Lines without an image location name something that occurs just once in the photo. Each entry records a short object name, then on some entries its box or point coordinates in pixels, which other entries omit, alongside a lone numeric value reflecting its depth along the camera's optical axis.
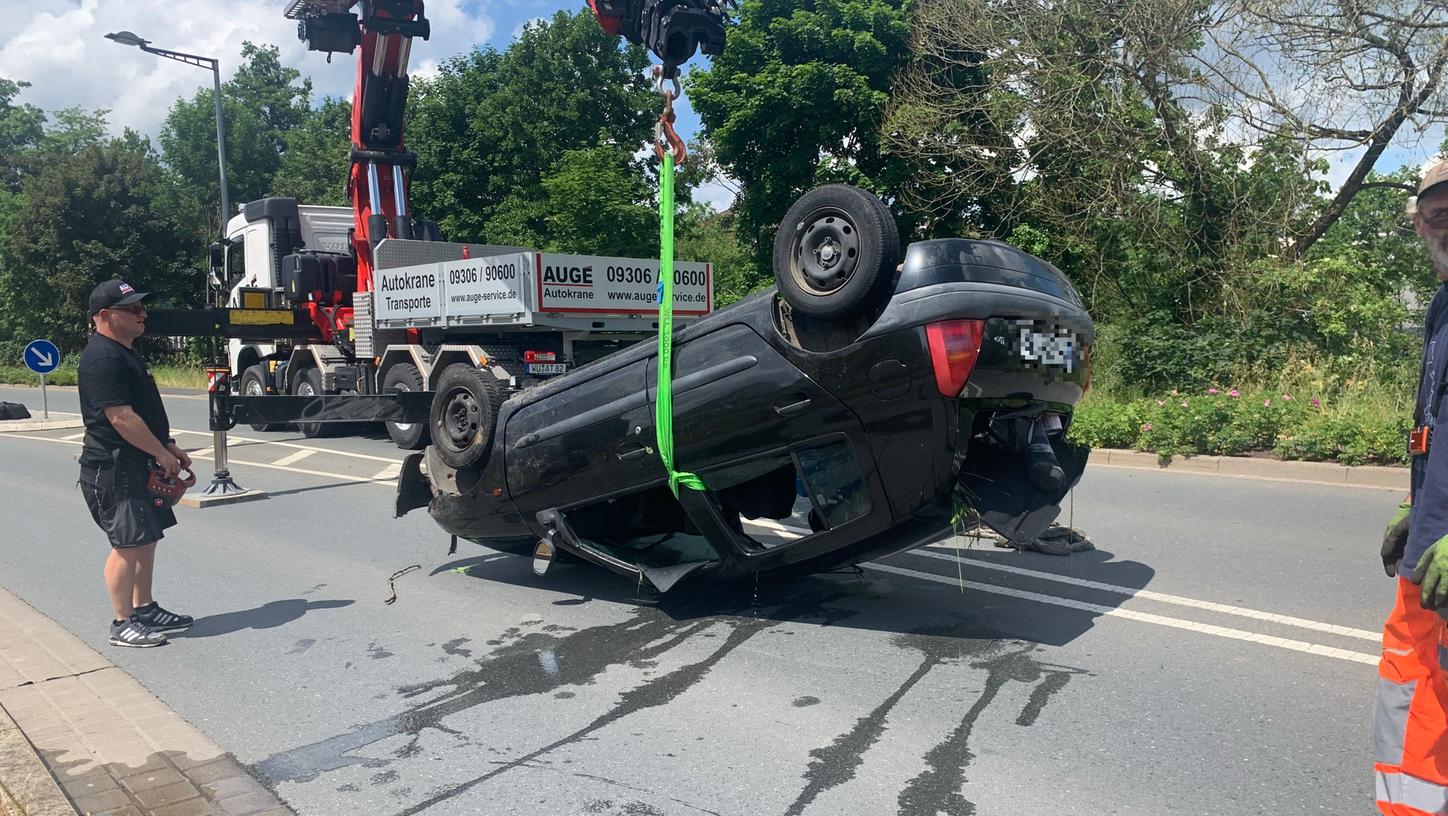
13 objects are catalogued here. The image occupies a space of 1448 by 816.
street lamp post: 9.99
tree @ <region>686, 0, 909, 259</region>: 20.61
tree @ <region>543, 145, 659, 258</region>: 22.22
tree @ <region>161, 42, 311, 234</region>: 55.50
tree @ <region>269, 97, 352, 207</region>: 40.66
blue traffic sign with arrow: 16.67
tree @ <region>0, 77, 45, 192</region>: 66.12
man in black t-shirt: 5.14
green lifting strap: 5.13
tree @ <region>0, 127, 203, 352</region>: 39.66
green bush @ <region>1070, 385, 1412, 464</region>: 9.98
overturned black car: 4.54
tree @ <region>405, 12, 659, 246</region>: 30.66
